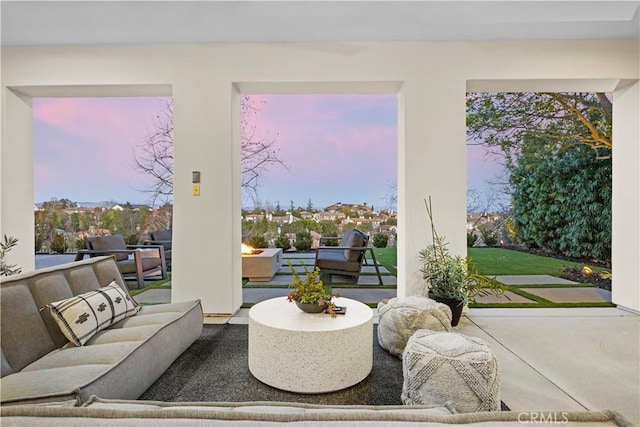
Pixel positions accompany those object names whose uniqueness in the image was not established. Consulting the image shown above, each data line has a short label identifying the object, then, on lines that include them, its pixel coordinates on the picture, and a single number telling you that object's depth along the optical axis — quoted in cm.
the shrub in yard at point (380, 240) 621
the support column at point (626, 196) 347
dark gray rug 187
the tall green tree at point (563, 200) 559
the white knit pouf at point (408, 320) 236
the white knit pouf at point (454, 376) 163
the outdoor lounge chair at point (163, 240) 534
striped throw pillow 183
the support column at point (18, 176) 359
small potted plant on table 220
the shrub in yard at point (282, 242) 627
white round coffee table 192
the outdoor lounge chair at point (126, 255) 421
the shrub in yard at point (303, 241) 635
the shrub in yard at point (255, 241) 593
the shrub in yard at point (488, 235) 695
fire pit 489
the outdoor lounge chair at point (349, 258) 442
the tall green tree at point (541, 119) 459
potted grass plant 305
